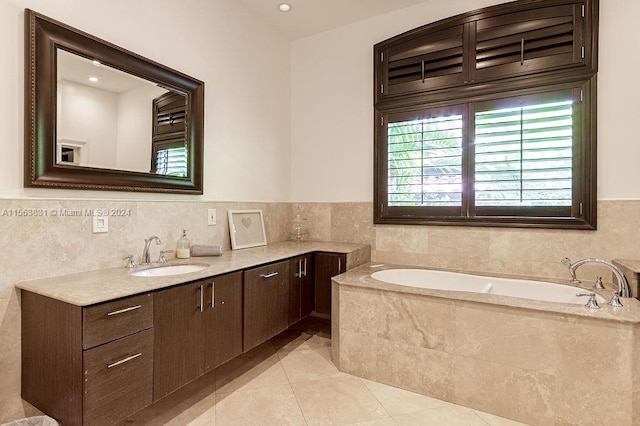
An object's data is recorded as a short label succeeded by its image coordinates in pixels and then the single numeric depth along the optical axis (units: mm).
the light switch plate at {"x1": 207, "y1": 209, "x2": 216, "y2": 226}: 2686
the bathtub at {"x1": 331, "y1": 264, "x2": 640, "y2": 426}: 1712
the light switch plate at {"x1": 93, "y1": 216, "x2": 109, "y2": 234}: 1928
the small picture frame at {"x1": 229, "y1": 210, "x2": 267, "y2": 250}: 2869
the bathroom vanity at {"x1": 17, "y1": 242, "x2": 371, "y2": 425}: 1386
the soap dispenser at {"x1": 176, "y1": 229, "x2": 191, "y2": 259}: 2375
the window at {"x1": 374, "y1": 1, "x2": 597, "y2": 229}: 2426
